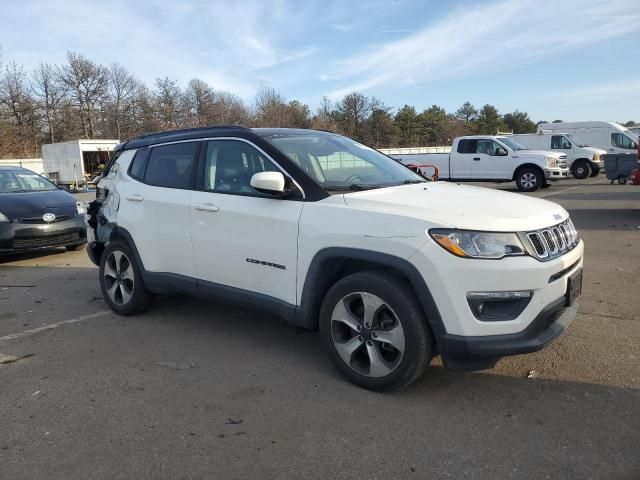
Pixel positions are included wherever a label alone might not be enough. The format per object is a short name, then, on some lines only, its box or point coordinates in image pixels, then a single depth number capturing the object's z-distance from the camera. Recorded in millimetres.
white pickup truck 17828
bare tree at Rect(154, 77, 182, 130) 60875
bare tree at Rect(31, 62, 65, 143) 55531
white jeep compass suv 2994
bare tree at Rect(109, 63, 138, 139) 61719
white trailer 29172
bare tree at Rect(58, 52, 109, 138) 58906
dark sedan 8000
